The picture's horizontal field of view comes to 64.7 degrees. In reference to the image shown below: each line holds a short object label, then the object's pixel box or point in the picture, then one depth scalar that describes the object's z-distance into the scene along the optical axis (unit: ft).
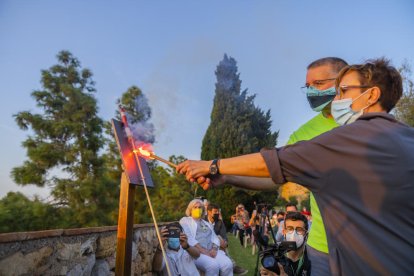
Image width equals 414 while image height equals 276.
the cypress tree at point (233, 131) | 73.46
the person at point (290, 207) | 25.39
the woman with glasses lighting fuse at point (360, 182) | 4.52
